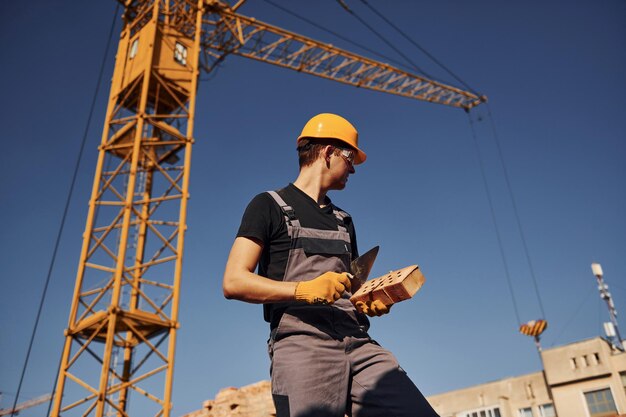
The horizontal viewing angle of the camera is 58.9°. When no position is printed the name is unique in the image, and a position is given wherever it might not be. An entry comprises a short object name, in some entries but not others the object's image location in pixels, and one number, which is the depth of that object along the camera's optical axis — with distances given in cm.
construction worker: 213
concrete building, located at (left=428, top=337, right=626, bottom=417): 2375
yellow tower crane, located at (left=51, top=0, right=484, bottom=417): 1362
